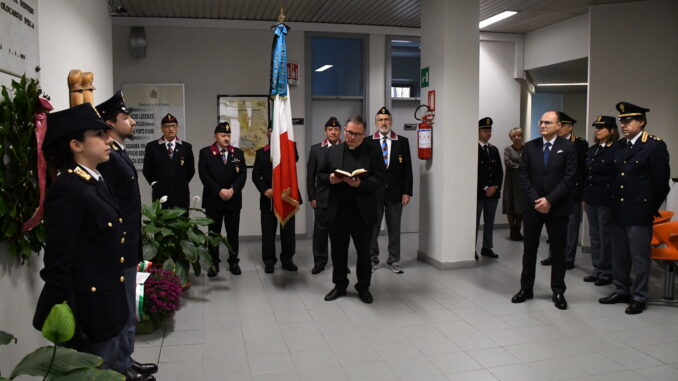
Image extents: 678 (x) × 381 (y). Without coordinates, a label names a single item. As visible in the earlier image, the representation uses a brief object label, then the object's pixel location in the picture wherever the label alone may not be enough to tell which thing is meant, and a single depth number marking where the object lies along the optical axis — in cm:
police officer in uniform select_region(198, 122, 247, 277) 538
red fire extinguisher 581
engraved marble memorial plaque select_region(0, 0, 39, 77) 220
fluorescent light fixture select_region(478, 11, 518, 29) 681
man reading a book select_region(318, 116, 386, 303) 441
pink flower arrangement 368
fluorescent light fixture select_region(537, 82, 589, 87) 831
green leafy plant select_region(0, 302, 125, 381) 151
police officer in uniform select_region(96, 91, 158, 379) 279
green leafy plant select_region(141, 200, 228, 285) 437
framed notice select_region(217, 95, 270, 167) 720
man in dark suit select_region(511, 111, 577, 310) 424
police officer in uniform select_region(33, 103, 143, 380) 201
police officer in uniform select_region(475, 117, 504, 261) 638
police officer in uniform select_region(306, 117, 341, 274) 475
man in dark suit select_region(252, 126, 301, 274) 554
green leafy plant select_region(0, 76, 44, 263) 212
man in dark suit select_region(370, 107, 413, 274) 565
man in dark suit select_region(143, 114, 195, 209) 542
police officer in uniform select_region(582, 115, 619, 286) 507
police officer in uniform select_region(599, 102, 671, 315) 422
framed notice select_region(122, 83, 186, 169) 694
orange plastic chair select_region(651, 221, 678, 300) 438
